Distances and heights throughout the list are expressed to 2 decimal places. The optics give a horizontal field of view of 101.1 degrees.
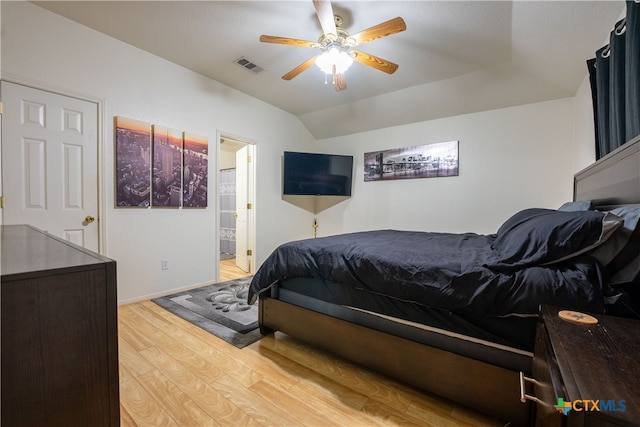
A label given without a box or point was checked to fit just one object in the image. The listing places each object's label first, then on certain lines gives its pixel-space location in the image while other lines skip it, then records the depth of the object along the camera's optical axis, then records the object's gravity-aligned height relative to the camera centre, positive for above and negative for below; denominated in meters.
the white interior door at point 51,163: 2.13 +0.39
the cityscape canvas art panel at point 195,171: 3.21 +0.46
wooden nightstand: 0.50 -0.37
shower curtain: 5.68 -0.08
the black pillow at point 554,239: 1.18 -0.14
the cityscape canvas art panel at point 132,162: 2.70 +0.47
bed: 1.13 -0.43
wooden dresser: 0.53 -0.29
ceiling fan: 1.90 +1.35
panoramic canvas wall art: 3.78 +0.73
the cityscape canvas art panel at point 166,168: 2.95 +0.46
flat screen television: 4.41 +0.59
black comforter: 1.12 -0.35
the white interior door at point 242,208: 4.20 +0.00
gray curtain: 1.55 +0.88
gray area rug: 2.18 -1.02
